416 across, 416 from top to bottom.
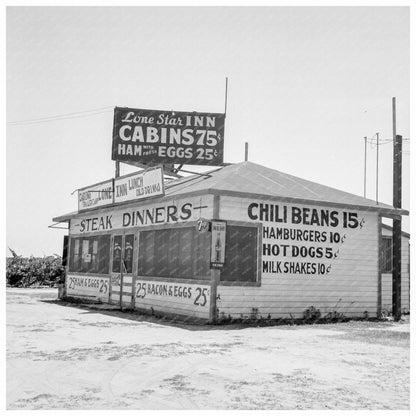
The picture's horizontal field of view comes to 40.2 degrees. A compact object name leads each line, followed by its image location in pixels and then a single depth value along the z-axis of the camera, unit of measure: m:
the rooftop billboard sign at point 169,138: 21.89
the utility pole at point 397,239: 17.20
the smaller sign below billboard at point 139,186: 16.73
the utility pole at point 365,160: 31.98
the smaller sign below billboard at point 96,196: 20.27
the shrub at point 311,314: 15.77
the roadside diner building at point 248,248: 14.88
